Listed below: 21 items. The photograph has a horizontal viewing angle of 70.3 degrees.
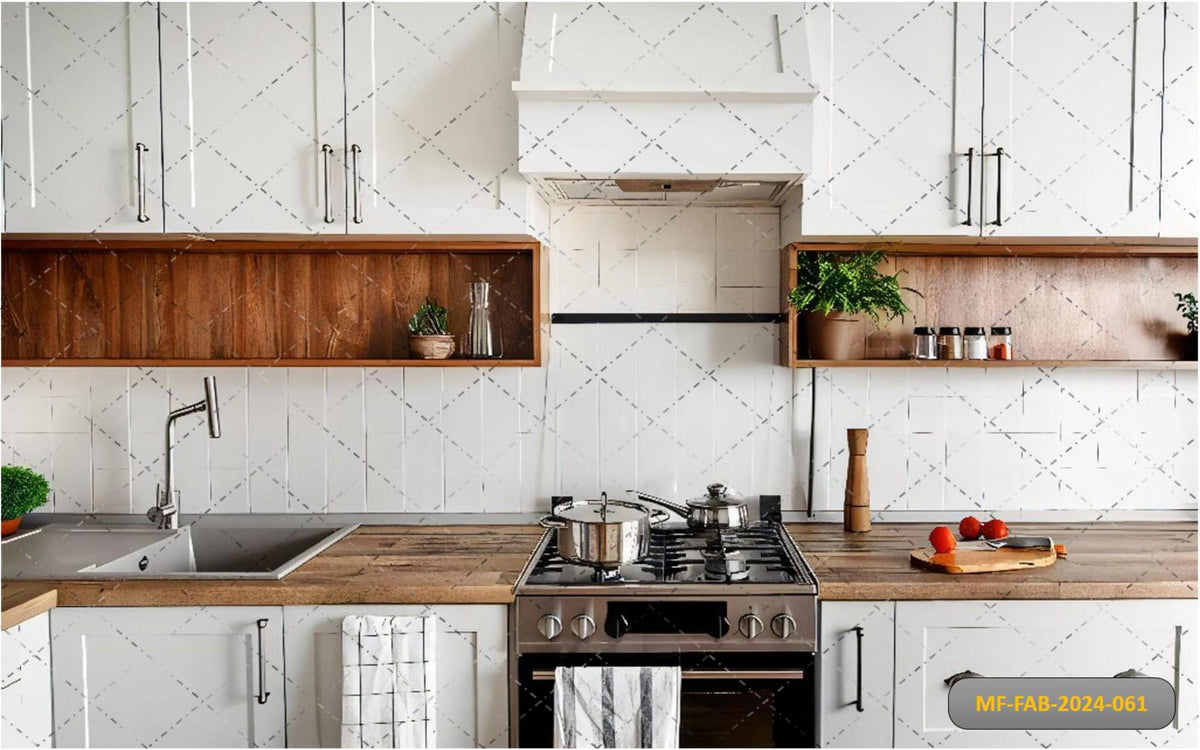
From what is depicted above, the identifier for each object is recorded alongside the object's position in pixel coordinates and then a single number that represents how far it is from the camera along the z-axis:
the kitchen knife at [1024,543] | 2.14
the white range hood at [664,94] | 2.07
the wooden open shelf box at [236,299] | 2.56
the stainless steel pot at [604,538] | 2.04
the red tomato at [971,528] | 2.30
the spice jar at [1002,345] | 2.44
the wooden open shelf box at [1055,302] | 2.56
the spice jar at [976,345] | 2.41
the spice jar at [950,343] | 2.41
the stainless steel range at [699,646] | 1.90
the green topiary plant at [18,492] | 2.31
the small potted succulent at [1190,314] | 2.48
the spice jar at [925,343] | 2.42
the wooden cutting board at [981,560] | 2.03
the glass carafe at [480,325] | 2.44
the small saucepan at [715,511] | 2.33
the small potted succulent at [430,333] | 2.38
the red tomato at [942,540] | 2.10
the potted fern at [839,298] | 2.33
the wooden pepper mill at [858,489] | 2.46
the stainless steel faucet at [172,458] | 2.41
